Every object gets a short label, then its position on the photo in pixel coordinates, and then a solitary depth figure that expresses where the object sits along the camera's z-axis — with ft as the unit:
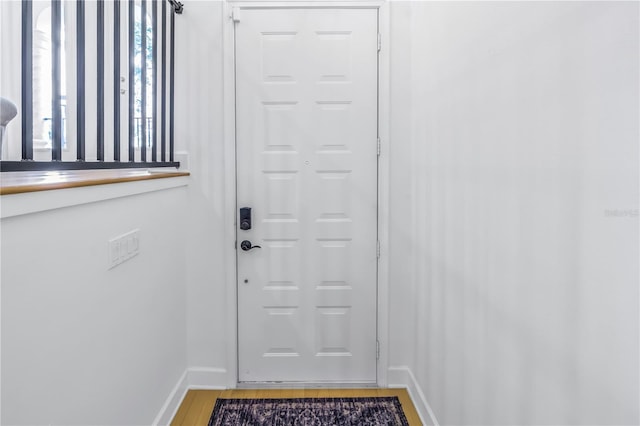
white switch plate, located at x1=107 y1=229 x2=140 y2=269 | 5.11
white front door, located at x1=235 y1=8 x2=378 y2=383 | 8.37
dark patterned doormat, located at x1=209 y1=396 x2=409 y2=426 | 7.50
